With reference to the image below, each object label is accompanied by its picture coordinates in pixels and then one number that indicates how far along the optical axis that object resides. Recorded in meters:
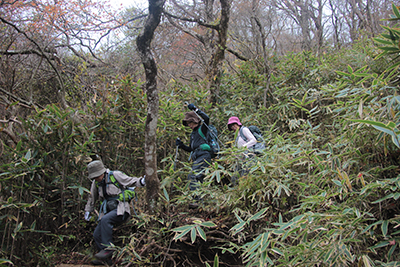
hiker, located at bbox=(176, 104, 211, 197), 4.02
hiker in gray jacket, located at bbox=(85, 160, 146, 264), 3.43
